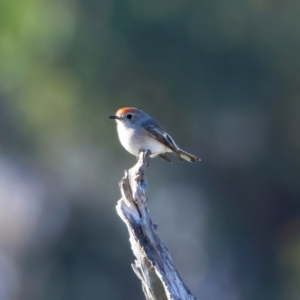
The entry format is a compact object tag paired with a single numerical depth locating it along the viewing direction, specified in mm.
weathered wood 8312
